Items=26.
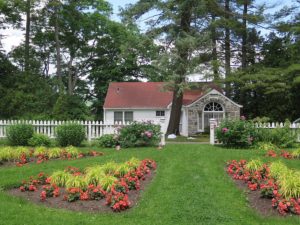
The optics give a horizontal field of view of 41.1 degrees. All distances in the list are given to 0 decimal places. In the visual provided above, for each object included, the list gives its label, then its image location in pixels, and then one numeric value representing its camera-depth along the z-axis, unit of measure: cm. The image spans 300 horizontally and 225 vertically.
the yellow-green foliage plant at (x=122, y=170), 834
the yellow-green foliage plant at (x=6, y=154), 1082
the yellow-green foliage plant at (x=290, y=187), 652
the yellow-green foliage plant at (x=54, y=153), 1154
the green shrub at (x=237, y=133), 1427
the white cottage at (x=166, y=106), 2777
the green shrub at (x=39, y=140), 1502
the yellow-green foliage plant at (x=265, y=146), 1327
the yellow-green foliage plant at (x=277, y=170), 777
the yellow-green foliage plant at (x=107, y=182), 710
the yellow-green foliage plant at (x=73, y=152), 1187
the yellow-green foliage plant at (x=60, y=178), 777
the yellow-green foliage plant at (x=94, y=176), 745
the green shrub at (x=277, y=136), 1461
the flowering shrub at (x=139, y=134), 1437
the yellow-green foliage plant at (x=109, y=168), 848
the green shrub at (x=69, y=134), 1480
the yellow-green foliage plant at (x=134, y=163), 905
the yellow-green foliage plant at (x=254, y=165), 881
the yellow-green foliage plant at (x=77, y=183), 722
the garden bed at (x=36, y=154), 1086
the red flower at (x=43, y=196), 685
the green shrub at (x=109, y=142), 1477
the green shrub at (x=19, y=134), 1512
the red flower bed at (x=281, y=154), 1149
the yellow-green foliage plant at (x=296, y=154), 1159
